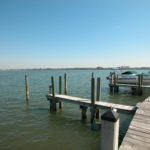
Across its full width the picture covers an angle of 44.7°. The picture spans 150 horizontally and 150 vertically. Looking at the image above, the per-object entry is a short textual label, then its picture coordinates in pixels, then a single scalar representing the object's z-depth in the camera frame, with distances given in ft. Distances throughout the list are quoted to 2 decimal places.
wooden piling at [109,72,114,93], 74.91
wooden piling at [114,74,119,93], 74.28
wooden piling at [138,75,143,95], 64.58
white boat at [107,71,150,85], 81.67
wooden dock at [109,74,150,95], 65.16
